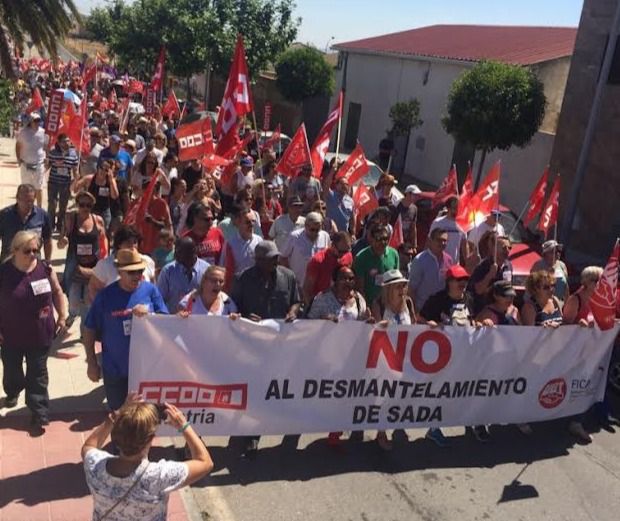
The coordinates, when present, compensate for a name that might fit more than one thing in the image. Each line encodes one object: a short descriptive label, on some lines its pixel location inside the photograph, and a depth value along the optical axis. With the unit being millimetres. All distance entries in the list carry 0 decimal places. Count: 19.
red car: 8836
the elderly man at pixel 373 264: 6734
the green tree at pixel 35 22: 15336
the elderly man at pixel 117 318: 4879
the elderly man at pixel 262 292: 5527
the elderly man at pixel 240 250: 6809
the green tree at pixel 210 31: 28656
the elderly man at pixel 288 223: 7844
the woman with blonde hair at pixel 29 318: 5117
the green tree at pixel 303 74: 29812
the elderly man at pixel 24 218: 6789
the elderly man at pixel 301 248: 7160
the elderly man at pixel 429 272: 6930
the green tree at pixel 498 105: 17078
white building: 20125
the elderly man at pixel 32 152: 10984
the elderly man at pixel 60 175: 10258
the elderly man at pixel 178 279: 5773
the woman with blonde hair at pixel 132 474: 3004
